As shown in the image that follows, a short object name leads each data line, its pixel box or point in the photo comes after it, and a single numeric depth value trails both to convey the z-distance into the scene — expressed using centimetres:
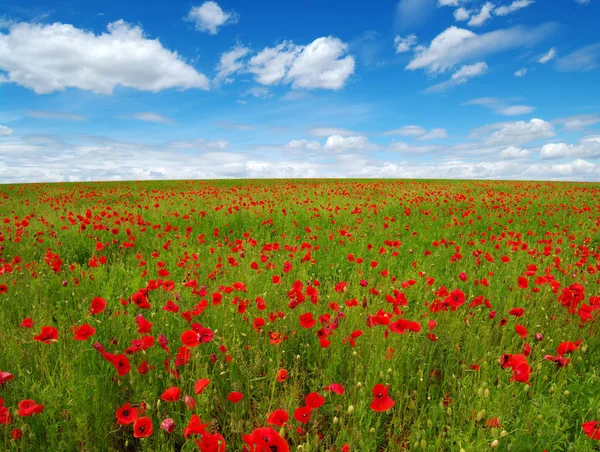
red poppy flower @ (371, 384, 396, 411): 163
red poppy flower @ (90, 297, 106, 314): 227
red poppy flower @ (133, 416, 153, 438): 158
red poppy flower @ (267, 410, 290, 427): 149
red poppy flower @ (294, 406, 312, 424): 155
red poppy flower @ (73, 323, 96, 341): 197
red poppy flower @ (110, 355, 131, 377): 184
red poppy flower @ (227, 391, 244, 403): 173
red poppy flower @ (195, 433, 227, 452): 140
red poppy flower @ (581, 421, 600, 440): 156
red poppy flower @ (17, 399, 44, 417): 162
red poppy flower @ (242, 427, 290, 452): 133
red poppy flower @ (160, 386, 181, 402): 170
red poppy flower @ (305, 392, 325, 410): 160
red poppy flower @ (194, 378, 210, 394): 162
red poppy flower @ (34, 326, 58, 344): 194
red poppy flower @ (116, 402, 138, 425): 165
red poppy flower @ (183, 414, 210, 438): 144
